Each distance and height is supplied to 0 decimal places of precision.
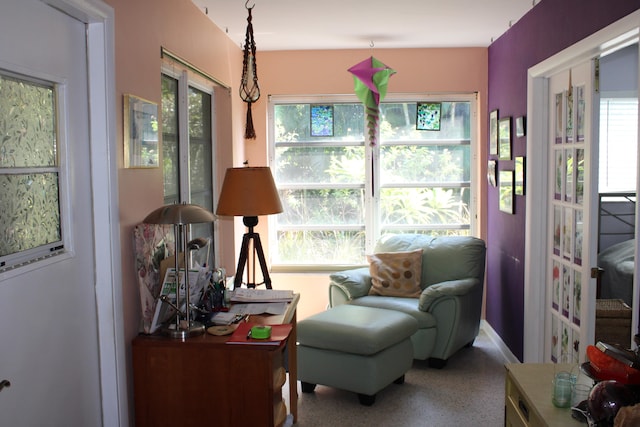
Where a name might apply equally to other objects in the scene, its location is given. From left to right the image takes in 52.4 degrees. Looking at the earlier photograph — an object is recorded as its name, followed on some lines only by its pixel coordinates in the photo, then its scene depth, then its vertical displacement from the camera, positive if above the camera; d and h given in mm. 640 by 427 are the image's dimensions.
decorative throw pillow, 4824 -747
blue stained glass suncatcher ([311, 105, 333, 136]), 5500 +466
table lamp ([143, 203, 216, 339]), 2559 -211
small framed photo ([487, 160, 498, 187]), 5047 +0
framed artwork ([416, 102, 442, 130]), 5465 +493
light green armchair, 4473 -848
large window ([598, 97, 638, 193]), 5559 +227
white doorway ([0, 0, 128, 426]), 1996 -319
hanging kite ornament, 5195 +739
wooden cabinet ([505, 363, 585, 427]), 1976 -738
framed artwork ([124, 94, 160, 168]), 2658 +191
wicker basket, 3779 -891
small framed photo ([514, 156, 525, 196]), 4255 -22
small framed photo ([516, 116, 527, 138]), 4230 +304
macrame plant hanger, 4031 +703
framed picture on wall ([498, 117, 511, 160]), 4602 +251
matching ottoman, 3828 -1073
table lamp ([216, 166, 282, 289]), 3316 -91
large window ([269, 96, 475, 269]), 5500 +3
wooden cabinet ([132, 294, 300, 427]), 2625 -837
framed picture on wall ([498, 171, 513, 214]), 4559 -126
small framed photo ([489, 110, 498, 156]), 4971 +316
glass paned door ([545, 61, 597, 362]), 3334 -241
